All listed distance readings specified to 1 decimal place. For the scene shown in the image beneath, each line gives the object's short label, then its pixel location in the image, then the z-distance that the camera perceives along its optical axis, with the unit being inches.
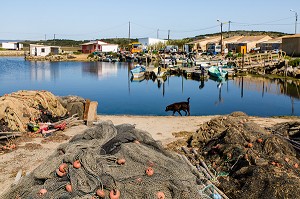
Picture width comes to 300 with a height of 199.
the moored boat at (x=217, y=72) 1243.2
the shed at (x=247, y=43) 1933.1
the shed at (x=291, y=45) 1496.5
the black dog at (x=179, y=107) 566.3
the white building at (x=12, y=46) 3525.1
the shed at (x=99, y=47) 2597.8
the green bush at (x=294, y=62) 1278.3
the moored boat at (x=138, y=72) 1288.3
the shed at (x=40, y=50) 2559.4
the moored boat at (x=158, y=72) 1280.4
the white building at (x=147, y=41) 2974.1
